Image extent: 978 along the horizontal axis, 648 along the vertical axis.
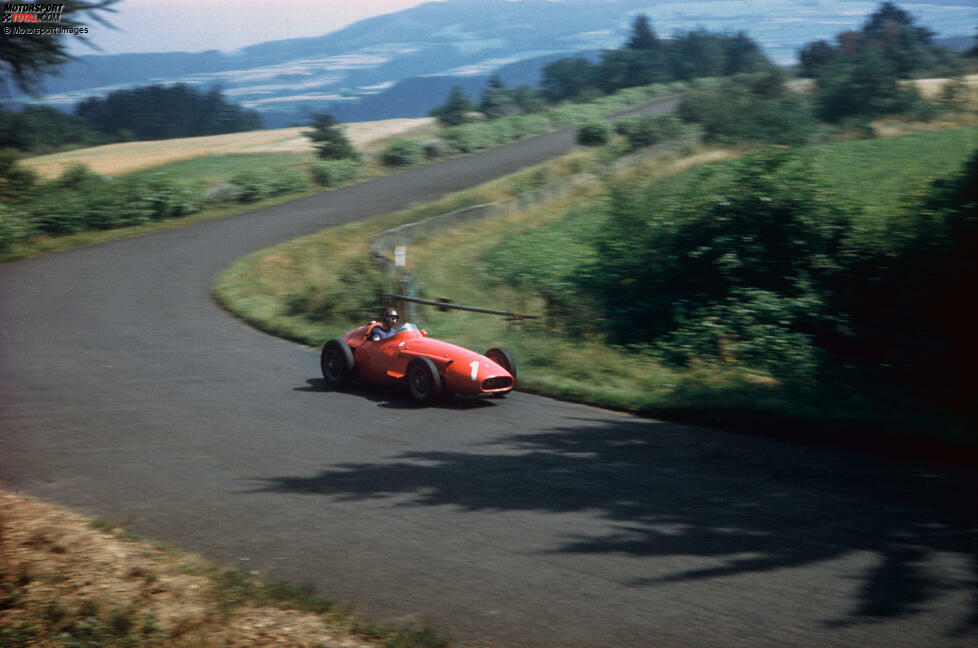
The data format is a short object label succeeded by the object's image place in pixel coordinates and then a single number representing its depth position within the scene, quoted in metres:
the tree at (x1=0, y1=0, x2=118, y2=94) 11.43
